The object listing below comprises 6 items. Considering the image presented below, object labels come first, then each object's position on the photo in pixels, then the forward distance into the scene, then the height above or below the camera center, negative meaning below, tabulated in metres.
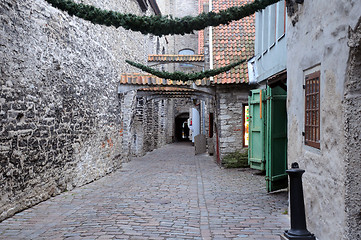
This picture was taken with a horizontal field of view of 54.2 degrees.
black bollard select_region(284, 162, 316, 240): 3.24 -0.79
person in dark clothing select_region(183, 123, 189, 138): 43.00 -1.40
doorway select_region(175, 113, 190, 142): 34.48 -0.98
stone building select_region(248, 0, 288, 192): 6.83 +0.35
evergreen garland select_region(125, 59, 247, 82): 7.55 +0.95
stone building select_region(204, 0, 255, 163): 11.59 +0.77
